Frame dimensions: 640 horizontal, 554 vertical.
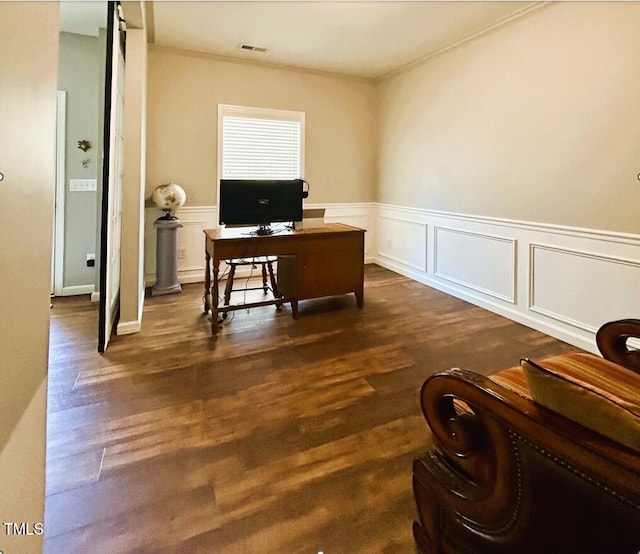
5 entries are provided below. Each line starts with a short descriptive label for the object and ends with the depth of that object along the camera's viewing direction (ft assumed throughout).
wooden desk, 10.55
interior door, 8.57
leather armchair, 2.58
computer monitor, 10.96
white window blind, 15.88
